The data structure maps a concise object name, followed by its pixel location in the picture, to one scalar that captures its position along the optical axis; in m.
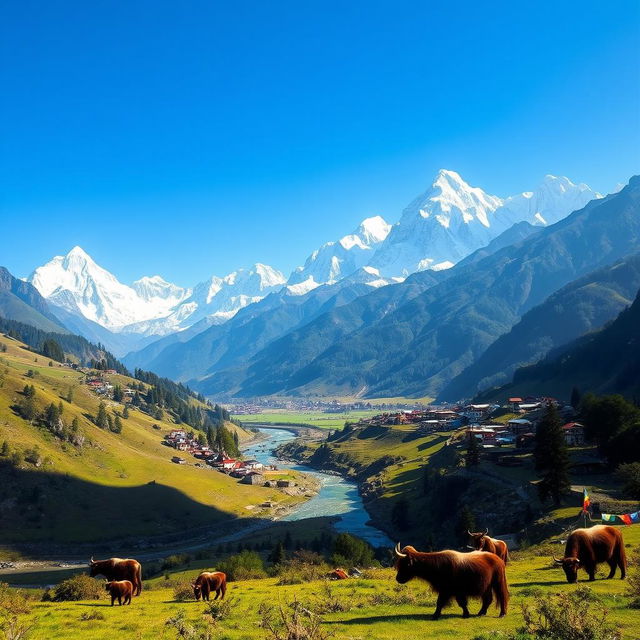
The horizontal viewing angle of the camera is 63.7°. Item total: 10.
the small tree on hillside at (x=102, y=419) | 172.25
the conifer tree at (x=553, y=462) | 69.75
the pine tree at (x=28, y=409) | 144.50
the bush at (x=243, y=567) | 49.88
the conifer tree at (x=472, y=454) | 114.12
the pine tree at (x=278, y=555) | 67.12
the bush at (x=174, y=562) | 85.45
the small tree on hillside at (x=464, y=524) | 79.28
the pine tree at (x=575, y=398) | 156.88
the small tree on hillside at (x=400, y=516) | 111.19
